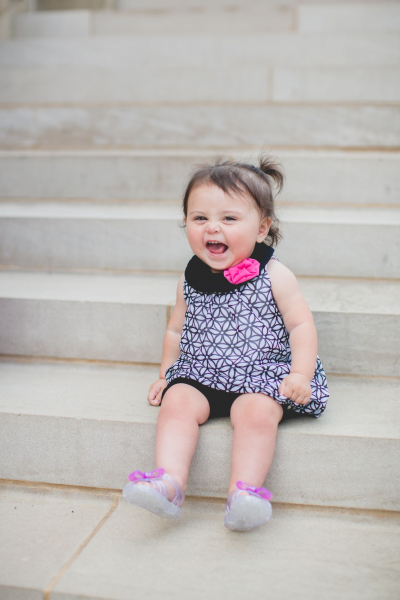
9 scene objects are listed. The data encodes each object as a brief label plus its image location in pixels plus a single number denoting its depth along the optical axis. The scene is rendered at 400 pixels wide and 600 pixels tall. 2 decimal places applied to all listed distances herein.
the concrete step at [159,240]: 2.37
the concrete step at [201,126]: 3.18
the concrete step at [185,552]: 1.26
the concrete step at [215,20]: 4.28
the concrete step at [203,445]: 1.55
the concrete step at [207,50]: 3.67
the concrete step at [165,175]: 2.81
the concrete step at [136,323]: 1.95
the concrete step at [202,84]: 3.32
